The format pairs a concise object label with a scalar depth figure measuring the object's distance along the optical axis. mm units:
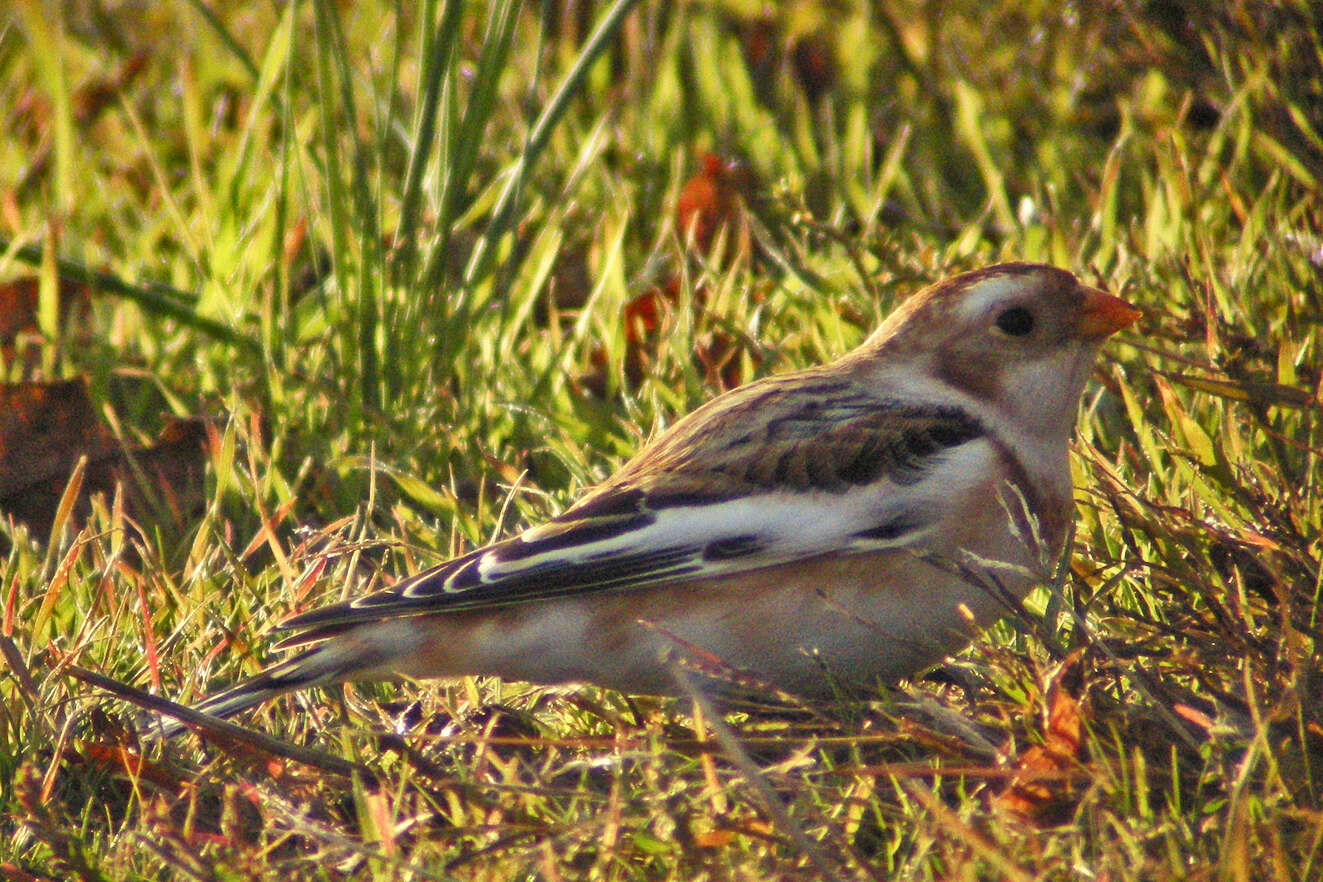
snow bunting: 5270
